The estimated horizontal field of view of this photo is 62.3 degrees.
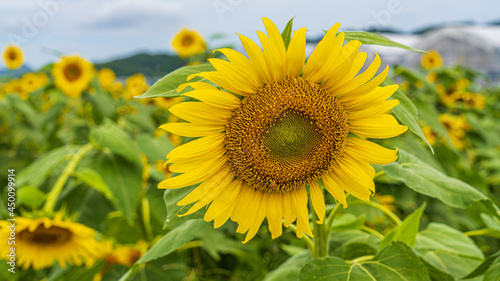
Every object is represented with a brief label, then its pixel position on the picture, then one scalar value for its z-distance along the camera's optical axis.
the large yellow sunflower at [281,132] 0.59
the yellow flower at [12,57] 4.11
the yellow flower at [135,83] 2.84
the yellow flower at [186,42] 3.06
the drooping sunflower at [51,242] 1.16
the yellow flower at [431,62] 3.82
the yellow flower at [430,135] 2.22
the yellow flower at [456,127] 2.62
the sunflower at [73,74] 2.49
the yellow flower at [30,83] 4.02
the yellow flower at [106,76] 4.28
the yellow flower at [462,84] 3.21
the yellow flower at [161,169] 1.64
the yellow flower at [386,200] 1.94
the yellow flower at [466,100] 2.85
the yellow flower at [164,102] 2.61
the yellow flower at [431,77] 3.54
